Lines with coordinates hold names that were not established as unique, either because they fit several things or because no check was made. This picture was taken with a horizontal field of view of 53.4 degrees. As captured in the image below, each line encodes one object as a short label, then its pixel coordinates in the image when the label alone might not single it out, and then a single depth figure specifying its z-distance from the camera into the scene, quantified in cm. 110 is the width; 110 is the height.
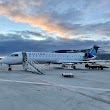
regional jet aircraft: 1787
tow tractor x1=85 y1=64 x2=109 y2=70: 2040
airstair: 1536
